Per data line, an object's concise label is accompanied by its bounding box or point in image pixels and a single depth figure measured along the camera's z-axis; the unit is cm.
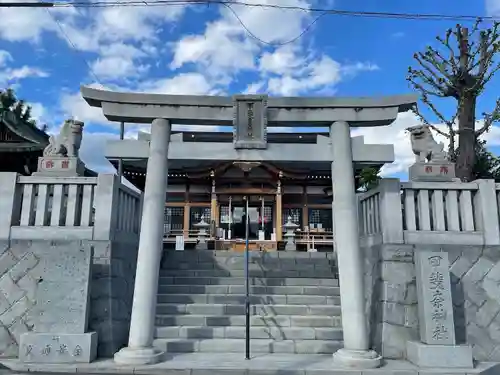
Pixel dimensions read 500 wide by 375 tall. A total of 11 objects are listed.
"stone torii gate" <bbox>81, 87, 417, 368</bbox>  702
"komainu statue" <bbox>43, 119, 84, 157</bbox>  798
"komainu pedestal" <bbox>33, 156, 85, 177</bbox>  781
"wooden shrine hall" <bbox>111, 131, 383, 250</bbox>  1831
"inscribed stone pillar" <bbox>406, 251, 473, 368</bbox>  630
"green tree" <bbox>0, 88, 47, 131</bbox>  2241
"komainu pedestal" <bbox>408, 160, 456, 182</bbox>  800
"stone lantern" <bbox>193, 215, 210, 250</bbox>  1733
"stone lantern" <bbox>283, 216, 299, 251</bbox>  1767
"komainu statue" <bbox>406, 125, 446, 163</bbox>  816
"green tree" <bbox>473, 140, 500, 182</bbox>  2053
